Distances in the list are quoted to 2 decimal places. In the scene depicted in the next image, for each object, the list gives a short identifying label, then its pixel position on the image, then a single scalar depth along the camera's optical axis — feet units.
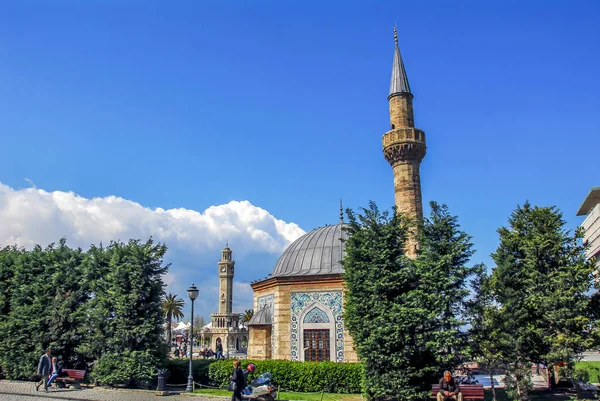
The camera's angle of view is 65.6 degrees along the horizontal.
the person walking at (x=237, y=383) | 38.34
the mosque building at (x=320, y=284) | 65.41
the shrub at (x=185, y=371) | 58.29
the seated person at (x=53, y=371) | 50.06
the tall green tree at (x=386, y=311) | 43.04
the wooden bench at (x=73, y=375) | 53.20
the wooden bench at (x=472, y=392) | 39.65
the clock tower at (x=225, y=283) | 242.37
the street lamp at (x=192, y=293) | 52.64
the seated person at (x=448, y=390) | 35.88
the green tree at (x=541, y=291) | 41.60
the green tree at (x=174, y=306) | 181.70
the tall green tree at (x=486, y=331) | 42.93
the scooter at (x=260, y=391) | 40.34
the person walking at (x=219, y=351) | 106.28
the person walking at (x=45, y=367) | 48.83
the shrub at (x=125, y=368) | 51.83
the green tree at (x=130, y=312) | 52.95
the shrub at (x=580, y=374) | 40.14
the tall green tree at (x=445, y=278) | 42.50
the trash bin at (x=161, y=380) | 49.26
